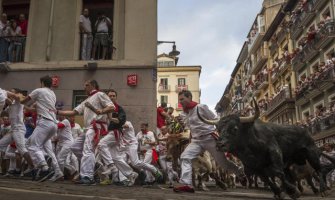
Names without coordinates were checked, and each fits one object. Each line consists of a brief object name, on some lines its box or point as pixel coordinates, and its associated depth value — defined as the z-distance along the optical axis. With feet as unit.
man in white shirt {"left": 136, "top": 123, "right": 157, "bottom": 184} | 39.55
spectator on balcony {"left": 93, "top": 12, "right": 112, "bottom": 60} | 55.36
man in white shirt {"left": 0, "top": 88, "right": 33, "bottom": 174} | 30.42
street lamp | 64.69
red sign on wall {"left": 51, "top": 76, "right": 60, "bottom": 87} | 53.06
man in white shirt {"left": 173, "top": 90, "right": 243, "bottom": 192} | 26.58
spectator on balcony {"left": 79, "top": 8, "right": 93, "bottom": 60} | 55.47
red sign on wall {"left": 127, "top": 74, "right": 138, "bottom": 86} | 52.26
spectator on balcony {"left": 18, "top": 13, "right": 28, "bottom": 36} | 57.77
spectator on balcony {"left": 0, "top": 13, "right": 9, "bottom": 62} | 56.08
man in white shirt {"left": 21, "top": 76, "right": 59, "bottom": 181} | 28.40
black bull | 22.44
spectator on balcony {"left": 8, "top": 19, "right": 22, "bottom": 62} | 56.59
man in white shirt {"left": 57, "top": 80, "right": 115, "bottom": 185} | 28.09
